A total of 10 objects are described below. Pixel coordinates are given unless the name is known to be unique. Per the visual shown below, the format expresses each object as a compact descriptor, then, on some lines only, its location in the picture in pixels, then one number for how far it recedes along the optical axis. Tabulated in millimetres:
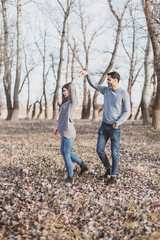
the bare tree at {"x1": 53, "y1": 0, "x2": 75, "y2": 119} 25375
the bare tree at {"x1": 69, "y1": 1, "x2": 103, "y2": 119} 31797
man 5848
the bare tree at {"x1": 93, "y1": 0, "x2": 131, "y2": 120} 22350
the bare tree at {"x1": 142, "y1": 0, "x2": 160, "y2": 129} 14936
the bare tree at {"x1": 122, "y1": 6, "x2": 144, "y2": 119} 30975
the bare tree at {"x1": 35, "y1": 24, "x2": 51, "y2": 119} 39550
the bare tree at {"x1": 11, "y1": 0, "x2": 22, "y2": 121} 20812
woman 5651
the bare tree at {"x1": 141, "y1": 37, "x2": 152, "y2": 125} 21766
